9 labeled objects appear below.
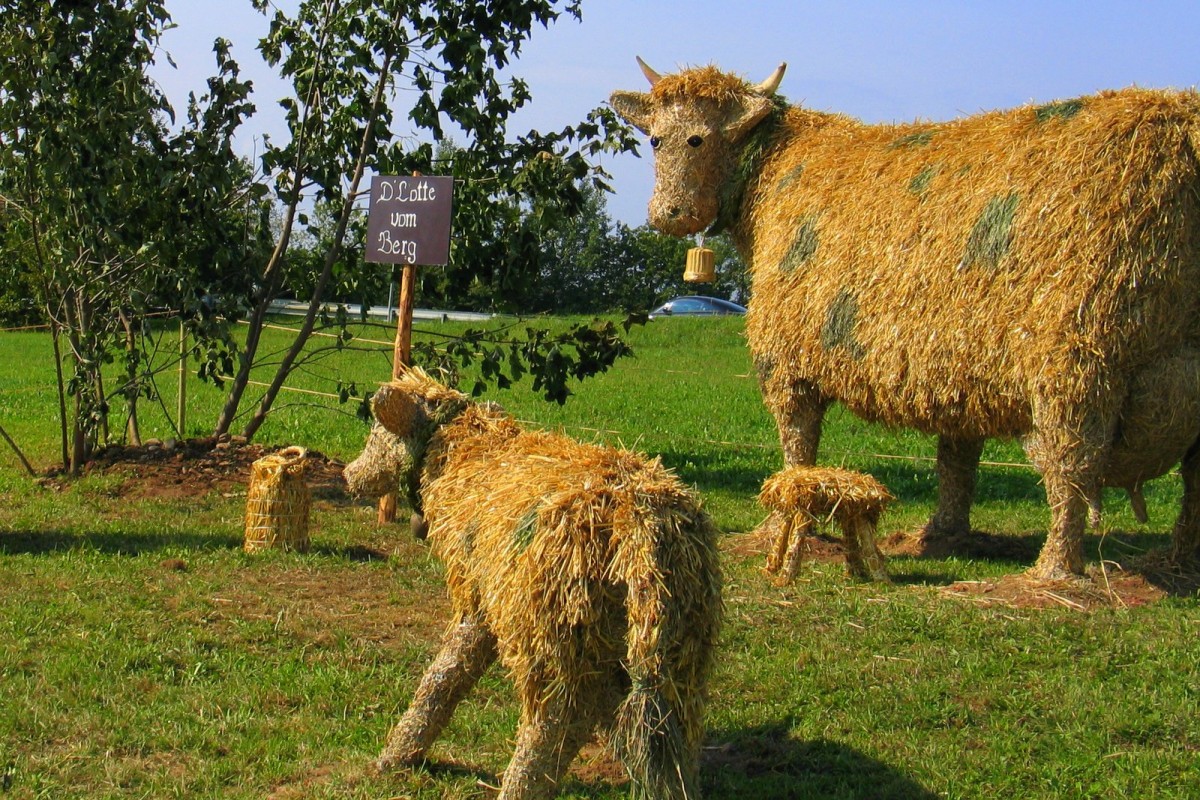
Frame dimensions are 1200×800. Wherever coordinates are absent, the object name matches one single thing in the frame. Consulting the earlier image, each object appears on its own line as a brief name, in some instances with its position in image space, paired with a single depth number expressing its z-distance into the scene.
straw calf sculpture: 3.68
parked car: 35.56
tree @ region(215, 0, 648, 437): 9.55
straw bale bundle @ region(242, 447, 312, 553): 7.73
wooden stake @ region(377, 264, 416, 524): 8.30
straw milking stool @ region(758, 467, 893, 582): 6.91
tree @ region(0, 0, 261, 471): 9.14
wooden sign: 8.02
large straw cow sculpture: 6.41
